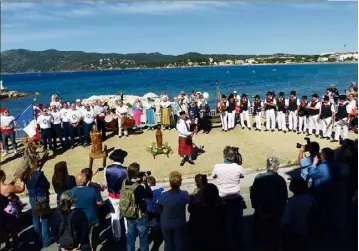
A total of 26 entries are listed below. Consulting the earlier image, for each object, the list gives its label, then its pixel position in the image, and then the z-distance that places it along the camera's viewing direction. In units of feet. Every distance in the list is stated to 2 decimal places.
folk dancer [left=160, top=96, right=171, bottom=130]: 43.70
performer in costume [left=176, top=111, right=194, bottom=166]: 31.35
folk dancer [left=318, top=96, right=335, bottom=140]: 37.93
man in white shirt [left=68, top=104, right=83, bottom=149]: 36.78
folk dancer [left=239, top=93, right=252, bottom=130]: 43.42
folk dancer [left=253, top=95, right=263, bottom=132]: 43.01
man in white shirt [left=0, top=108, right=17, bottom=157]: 33.35
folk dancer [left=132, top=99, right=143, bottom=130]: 44.09
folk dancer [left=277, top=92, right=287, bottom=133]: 41.19
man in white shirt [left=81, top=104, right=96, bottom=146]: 36.88
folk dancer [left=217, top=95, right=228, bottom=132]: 42.57
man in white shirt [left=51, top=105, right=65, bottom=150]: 35.99
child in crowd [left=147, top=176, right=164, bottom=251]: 17.26
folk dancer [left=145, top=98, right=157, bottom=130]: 44.39
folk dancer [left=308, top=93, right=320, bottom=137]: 39.01
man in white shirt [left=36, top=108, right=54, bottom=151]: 34.83
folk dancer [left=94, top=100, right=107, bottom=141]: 39.45
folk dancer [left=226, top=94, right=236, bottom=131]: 42.57
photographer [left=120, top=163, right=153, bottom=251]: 15.39
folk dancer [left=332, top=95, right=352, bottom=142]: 36.73
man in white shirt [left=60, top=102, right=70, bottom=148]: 36.47
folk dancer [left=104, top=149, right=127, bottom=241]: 17.12
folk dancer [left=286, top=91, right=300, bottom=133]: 40.81
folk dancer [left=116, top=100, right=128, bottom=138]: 41.32
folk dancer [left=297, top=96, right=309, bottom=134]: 40.09
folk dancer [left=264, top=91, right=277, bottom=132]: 41.58
